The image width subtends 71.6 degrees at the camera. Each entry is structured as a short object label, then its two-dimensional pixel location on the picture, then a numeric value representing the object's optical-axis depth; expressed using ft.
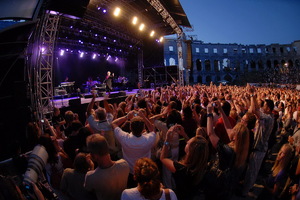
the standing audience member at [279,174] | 7.93
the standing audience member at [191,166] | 6.64
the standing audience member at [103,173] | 6.56
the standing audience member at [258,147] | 11.16
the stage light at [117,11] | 35.06
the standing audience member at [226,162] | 7.55
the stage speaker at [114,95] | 41.31
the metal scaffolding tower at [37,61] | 19.52
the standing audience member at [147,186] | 5.06
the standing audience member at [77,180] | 7.04
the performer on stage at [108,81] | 49.29
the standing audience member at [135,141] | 8.39
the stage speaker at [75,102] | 29.60
